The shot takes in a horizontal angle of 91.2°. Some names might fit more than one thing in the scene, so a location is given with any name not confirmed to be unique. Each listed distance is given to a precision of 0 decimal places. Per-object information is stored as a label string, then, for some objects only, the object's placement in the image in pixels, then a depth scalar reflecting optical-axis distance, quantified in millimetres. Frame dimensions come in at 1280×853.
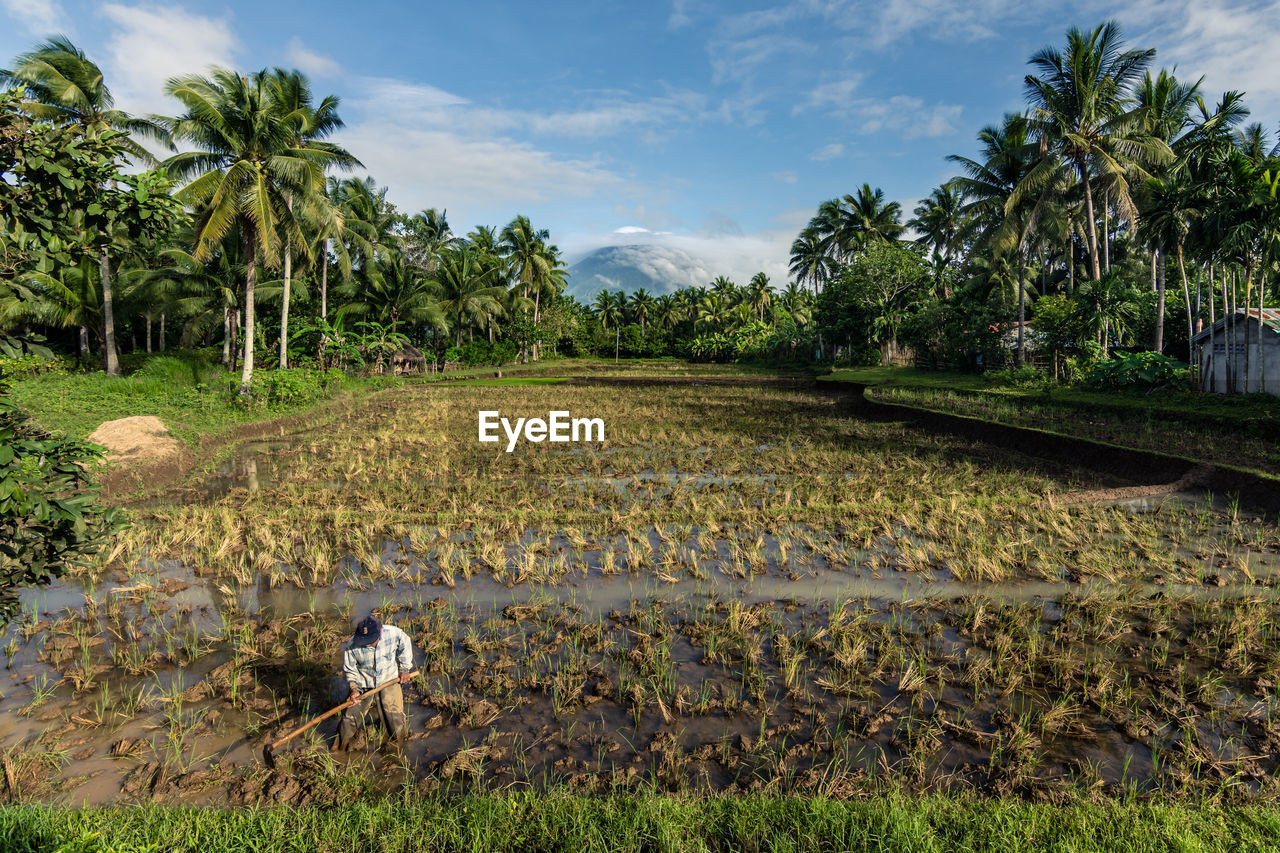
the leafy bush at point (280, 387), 19125
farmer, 4012
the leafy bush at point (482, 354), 48438
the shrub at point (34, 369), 21391
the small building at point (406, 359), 38406
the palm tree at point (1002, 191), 25467
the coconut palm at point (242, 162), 17656
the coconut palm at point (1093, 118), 22031
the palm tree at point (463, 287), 42406
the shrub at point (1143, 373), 17938
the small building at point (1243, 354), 15539
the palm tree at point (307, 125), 20281
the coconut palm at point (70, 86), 19750
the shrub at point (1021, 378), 22062
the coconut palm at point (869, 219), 47125
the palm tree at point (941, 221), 42969
